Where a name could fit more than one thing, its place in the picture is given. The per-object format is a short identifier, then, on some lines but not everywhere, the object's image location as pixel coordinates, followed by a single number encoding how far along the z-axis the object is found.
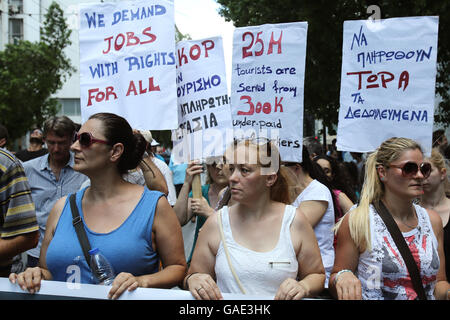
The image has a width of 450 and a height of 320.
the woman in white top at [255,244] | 2.54
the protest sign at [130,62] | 4.61
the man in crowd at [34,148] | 8.57
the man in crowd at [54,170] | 4.42
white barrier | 2.34
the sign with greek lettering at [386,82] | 4.55
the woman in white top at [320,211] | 3.80
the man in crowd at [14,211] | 2.78
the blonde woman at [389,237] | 2.67
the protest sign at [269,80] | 4.97
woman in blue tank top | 2.68
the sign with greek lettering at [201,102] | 4.58
